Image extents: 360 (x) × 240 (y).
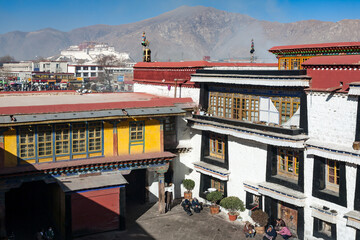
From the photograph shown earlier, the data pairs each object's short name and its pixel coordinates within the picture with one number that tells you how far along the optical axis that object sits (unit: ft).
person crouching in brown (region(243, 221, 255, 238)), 68.23
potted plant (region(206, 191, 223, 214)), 77.71
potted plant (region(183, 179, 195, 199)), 84.48
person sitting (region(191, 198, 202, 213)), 79.61
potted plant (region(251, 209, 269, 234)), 68.80
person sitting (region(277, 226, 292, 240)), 66.33
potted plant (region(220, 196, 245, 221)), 73.87
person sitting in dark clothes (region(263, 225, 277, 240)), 65.92
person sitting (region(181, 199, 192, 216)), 78.38
